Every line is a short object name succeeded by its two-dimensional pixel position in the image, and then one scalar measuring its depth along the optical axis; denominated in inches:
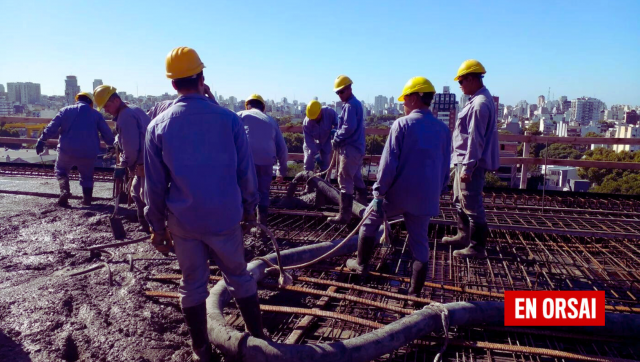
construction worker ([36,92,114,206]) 274.1
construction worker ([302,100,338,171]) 301.9
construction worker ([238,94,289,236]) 205.8
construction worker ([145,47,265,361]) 99.8
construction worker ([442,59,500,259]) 166.4
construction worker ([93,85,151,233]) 205.3
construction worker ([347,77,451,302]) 140.0
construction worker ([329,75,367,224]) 229.6
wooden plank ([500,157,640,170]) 317.4
